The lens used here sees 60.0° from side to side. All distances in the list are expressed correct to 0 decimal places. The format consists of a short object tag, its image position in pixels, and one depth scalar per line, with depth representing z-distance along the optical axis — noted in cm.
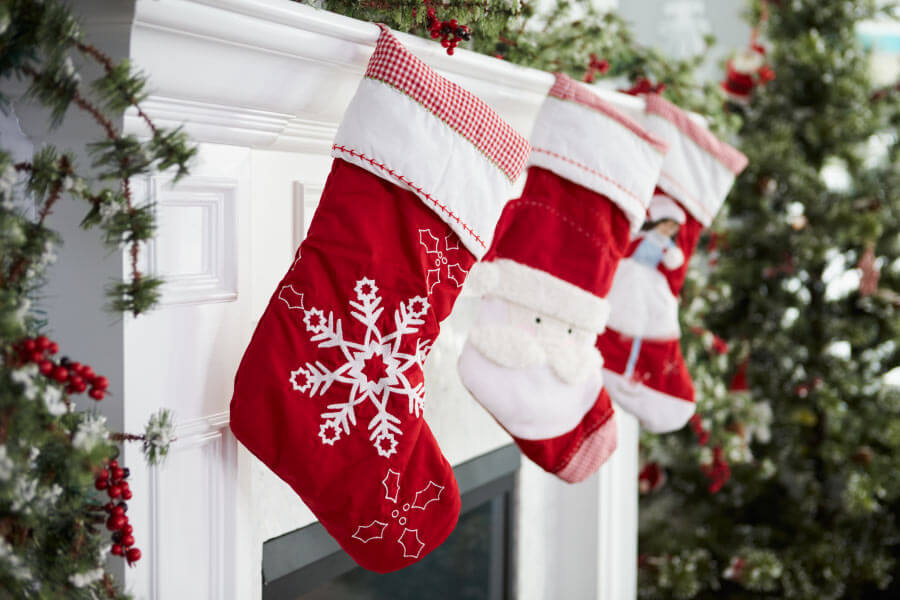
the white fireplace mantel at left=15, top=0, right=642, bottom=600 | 76
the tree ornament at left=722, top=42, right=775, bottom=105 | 250
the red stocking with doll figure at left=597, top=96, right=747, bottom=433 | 155
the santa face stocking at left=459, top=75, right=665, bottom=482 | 121
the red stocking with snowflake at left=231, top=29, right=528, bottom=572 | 86
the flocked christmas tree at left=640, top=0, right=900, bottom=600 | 246
